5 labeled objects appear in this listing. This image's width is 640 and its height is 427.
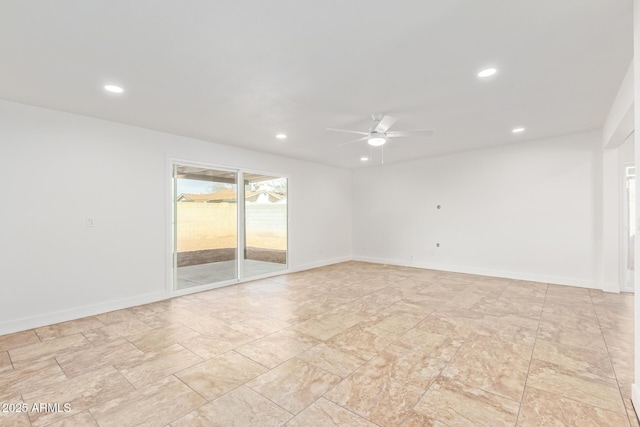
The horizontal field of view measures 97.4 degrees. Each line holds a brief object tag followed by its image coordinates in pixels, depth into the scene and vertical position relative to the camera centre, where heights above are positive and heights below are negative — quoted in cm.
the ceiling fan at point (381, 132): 356 +109
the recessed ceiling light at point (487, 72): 269 +139
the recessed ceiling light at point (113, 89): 295 +136
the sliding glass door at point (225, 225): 487 -20
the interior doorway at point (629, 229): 459 -24
